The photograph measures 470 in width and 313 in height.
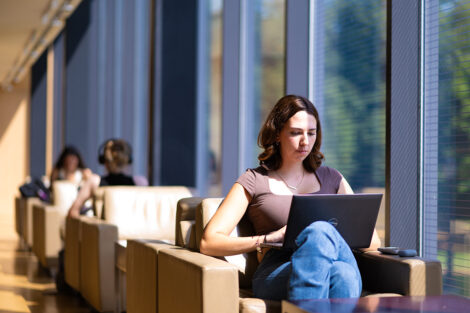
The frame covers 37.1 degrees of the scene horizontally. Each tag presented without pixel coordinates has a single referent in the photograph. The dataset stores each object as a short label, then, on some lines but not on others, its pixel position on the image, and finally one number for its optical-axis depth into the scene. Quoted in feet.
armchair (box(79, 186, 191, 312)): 15.07
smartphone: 8.36
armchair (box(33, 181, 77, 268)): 20.77
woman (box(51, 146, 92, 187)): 24.50
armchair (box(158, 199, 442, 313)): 7.35
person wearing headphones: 17.10
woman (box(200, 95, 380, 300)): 7.18
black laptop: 7.61
